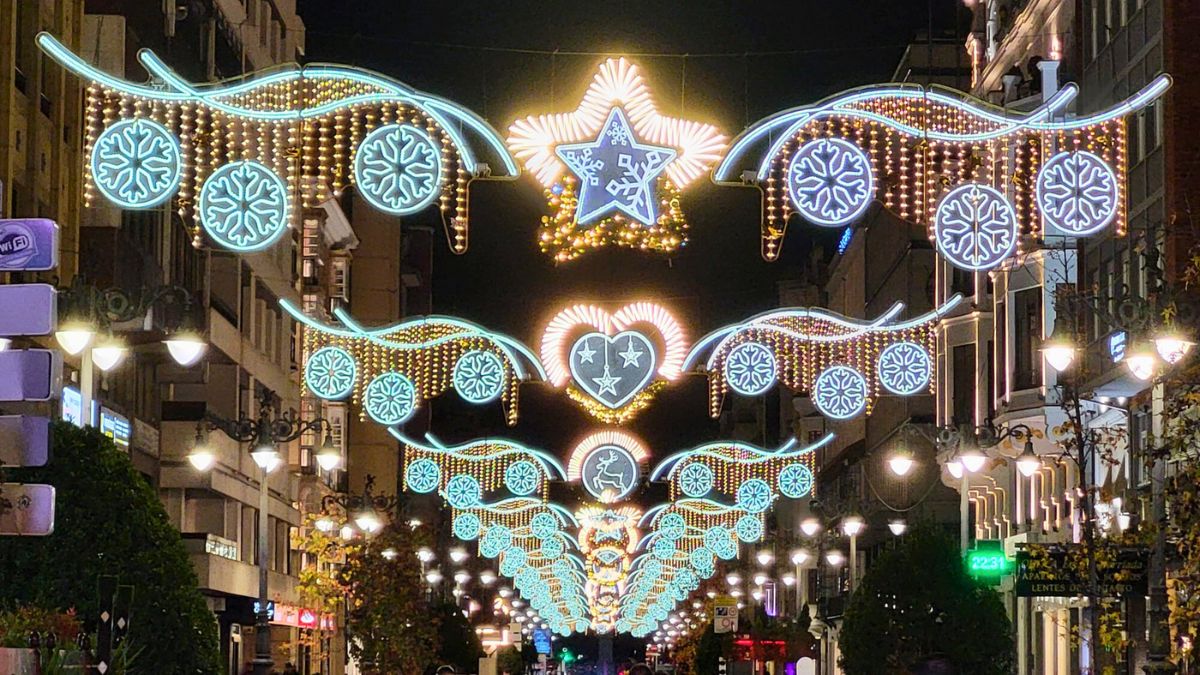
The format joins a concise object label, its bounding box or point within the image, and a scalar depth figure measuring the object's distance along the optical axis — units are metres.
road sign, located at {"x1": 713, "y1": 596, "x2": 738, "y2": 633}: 78.12
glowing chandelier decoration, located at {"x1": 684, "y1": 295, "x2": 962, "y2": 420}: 40.06
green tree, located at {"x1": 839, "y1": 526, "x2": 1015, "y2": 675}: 46.19
